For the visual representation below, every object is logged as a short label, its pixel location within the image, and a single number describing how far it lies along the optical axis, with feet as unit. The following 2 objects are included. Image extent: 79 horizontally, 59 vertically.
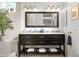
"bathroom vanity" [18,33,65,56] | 4.34
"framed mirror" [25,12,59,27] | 4.61
